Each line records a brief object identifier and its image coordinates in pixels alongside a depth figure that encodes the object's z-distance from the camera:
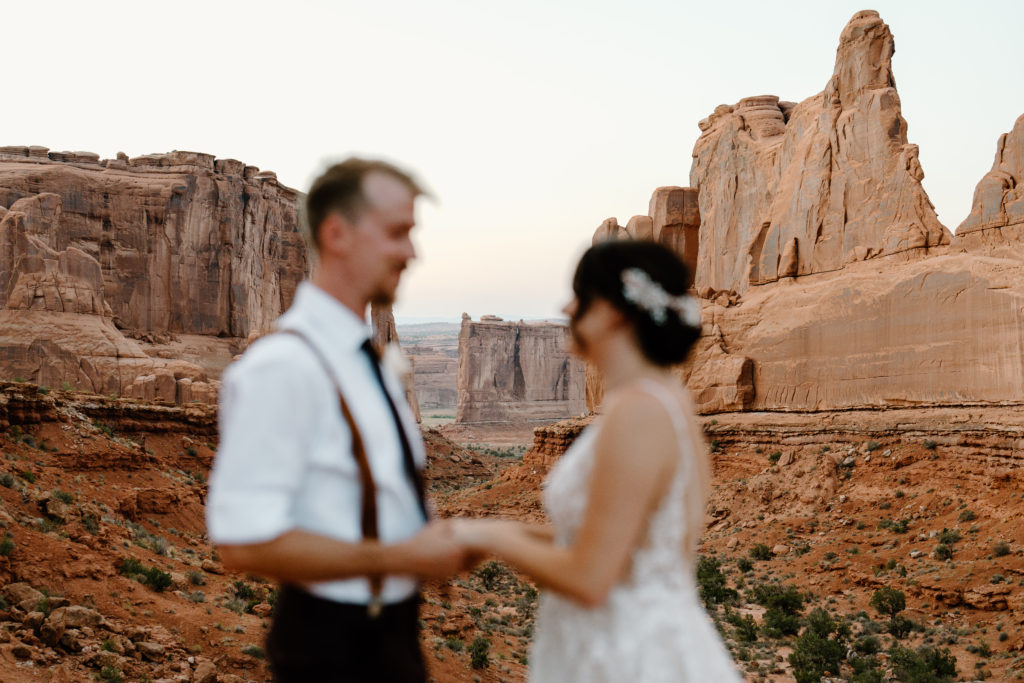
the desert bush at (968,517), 18.66
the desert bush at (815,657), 12.77
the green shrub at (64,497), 13.31
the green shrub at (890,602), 15.74
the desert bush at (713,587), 18.31
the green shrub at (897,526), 19.62
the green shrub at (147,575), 10.84
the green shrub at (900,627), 14.95
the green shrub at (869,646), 13.98
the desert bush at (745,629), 15.17
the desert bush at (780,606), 15.82
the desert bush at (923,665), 12.10
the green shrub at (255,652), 9.21
